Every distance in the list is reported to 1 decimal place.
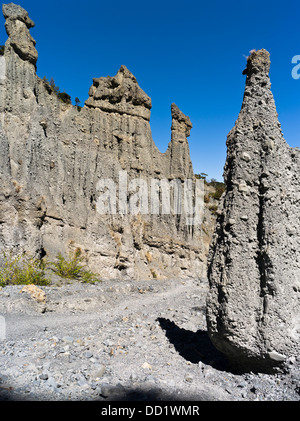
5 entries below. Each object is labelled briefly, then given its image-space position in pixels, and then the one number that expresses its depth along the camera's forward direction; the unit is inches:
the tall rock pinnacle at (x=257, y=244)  144.9
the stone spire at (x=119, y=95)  636.7
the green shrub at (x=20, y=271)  356.5
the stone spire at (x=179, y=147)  727.7
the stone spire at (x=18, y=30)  487.2
